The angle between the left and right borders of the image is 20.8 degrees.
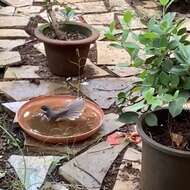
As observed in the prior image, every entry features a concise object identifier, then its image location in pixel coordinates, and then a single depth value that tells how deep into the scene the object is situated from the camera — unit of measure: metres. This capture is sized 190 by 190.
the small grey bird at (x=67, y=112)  2.65
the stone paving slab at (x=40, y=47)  3.63
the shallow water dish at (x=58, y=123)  2.53
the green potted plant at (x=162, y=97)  1.90
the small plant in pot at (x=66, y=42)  3.15
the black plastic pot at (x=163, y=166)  1.91
